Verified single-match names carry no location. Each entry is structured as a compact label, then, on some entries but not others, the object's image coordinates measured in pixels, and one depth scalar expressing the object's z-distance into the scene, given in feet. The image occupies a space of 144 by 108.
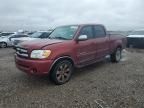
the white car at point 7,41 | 34.43
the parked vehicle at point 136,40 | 26.07
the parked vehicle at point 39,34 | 25.01
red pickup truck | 9.66
